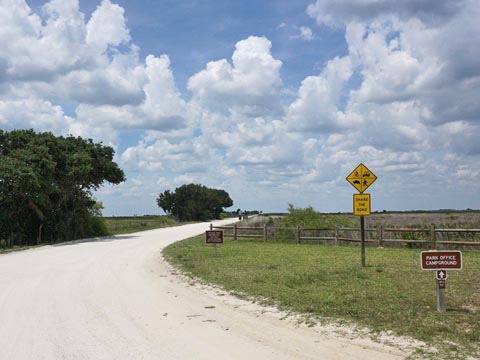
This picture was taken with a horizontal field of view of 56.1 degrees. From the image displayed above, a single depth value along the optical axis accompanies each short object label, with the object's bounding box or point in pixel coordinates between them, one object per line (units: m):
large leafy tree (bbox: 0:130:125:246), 26.19
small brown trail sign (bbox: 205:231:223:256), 17.66
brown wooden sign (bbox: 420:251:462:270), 7.92
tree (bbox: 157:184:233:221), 83.75
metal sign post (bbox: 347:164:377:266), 14.88
